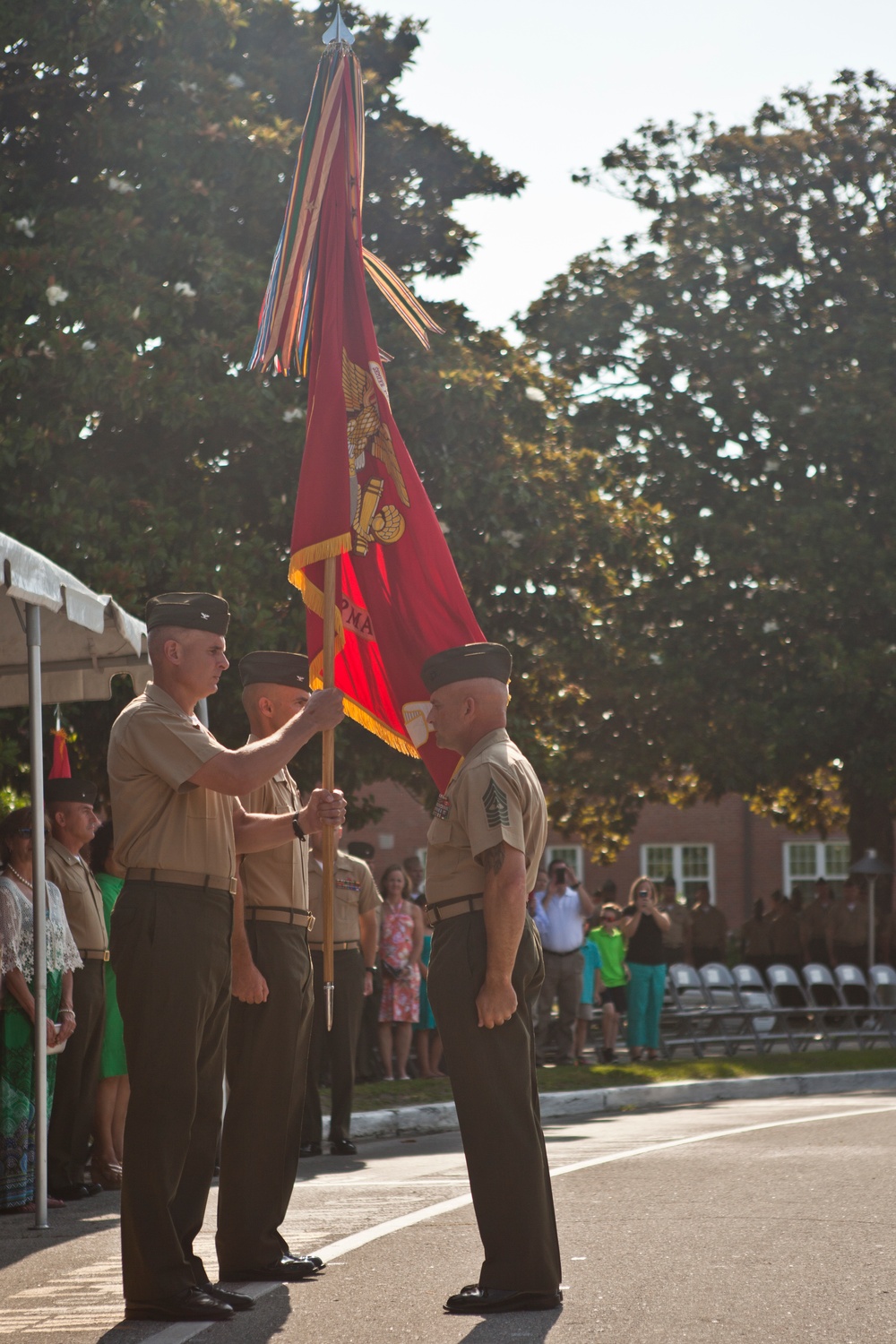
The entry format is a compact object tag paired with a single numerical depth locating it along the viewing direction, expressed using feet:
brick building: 157.38
